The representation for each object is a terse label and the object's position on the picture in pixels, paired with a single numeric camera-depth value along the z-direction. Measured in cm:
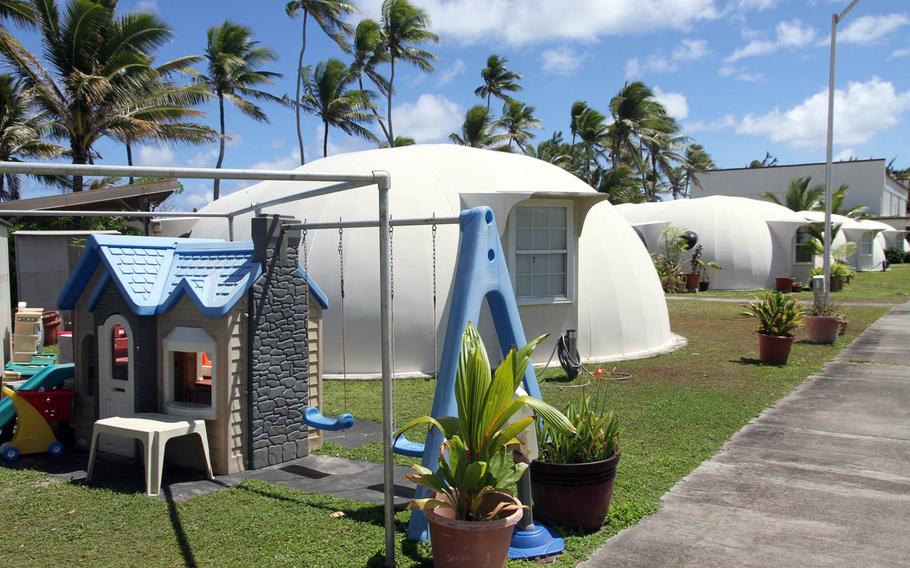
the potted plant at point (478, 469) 447
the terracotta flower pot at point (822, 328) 1584
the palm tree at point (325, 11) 3700
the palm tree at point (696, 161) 7875
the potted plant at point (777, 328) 1325
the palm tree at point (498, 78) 5006
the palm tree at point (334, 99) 3856
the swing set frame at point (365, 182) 357
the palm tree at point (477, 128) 4359
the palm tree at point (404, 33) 3975
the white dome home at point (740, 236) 3195
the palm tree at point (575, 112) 4762
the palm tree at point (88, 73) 1956
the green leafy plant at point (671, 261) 3112
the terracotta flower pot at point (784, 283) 3109
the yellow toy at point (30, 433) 768
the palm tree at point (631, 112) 4459
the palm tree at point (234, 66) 3456
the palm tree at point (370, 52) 3956
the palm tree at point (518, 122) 4881
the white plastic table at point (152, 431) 650
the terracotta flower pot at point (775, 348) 1321
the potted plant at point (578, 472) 545
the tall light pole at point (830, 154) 1695
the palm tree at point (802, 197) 4556
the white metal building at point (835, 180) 5703
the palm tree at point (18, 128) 2150
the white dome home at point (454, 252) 1199
